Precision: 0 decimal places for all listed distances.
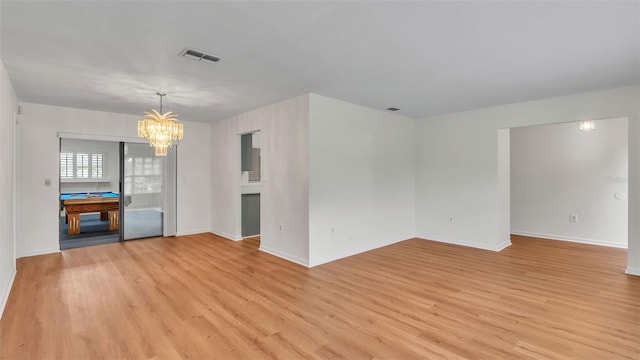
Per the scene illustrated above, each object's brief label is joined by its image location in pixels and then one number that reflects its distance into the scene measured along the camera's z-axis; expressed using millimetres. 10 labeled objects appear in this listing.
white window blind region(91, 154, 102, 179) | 9586
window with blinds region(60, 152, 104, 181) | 9203
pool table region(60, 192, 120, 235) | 6469
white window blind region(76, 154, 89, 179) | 9359
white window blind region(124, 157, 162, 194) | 6059
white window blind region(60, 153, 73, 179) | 9156
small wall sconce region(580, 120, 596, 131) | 5531
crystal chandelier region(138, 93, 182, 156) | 3953
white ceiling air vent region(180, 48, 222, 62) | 2822
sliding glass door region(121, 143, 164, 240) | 6047
